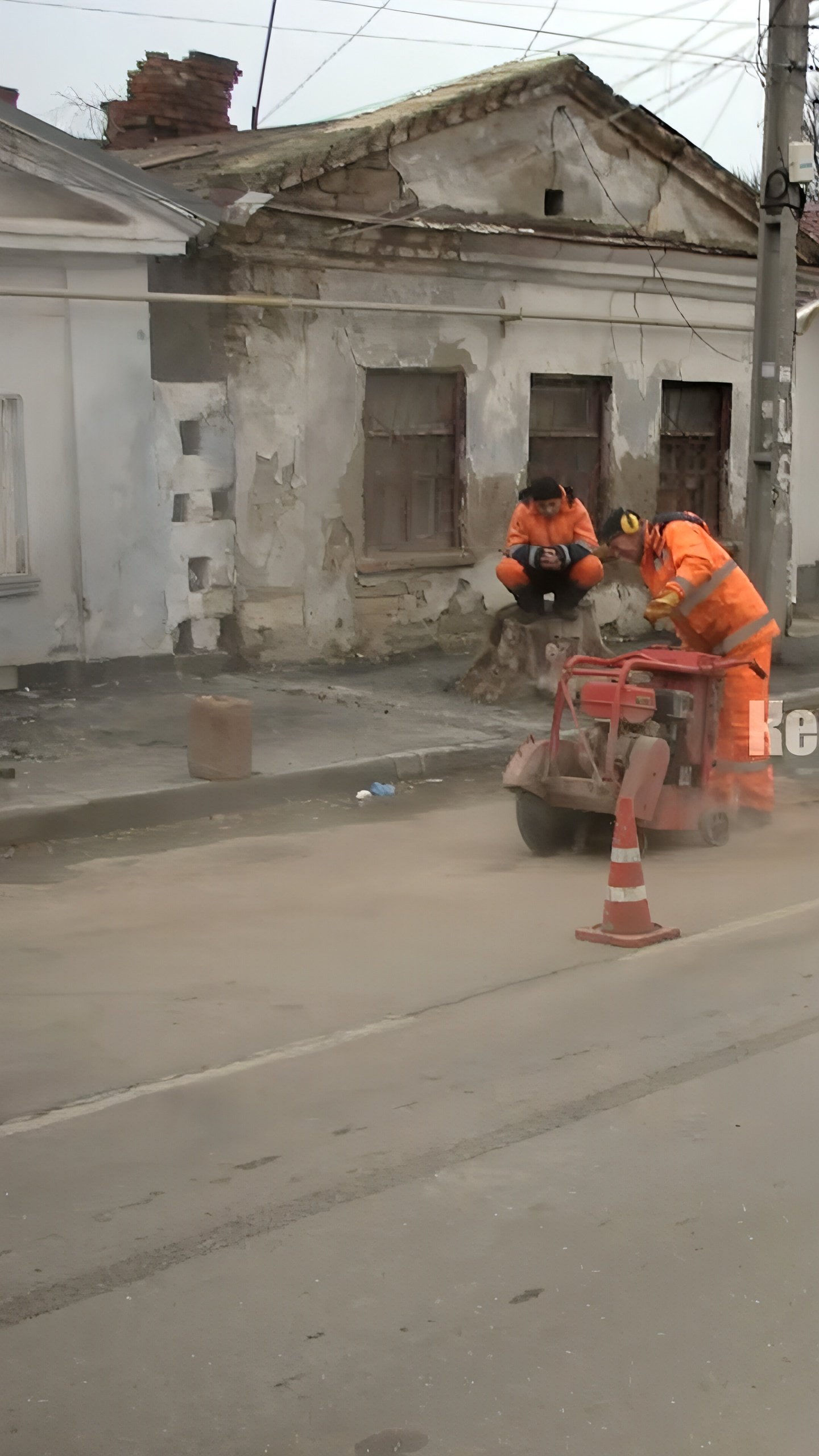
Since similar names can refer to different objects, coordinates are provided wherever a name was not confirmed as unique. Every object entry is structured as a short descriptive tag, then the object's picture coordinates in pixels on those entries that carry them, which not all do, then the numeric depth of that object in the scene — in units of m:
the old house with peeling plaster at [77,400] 12.13
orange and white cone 6.49
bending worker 8.56
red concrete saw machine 7.64
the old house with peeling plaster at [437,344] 13.36
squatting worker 11.93
